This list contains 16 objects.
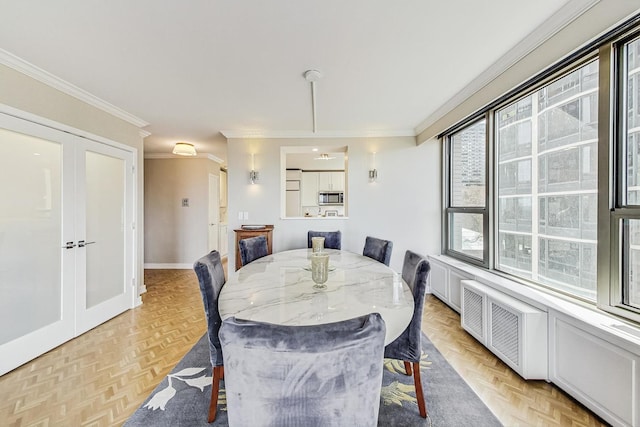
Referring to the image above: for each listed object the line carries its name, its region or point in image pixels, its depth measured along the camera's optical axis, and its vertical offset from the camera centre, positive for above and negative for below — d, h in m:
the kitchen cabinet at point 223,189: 6.93 +0.61
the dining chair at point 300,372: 0.77 -0.47
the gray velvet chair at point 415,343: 1.64 -0.82
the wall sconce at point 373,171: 4.28 +0.65
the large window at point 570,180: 1.62 +0.25
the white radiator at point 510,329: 1.97 -0.97
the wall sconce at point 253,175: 4.29 +0.59
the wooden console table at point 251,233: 3.99 -0.33
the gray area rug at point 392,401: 1.64 -1.29
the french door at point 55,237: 2.25 -0.26
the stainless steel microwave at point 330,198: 7.72 +0.39
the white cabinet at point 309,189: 7.87 +0.67
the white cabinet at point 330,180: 7.84 +0.92
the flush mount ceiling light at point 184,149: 4.54 +1.08
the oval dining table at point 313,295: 1.29 -0.50
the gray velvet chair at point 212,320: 1.62 -0.68
